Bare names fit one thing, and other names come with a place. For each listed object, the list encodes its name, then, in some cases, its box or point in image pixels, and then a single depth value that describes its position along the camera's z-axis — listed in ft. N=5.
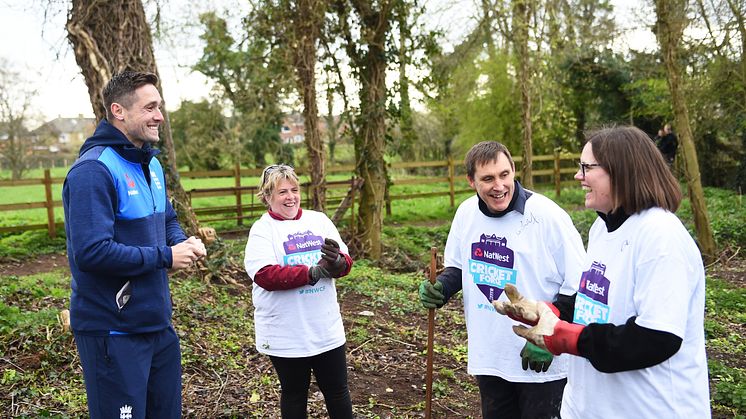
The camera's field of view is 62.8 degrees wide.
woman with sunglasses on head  10.51
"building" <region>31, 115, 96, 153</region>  83.51
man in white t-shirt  8.98
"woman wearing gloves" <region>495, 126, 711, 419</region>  5.90
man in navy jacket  8.03
